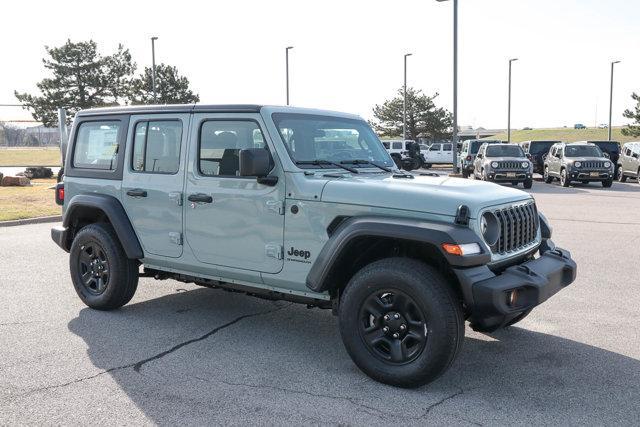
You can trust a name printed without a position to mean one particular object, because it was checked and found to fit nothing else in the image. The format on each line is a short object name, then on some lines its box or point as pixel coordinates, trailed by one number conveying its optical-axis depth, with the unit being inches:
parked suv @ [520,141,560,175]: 1172.5
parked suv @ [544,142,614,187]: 902.4
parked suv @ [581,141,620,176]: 1170.6
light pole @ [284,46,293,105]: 1343.5
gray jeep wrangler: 156.6
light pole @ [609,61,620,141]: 1701.5
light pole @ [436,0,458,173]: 974.4
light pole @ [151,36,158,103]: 1321.4
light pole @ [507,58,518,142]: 1647.9
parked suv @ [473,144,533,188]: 874.8
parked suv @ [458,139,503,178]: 1095.0
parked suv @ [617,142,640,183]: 1010.1
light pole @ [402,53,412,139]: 1570.5
